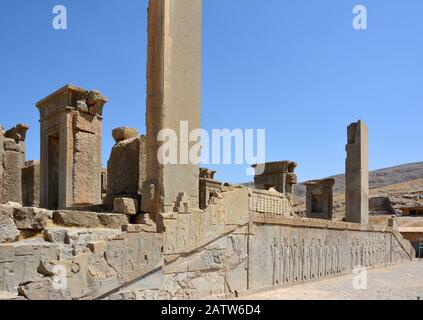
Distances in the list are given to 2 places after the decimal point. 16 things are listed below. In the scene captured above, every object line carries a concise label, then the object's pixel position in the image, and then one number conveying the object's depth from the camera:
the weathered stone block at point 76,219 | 6.92
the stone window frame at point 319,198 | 25.34
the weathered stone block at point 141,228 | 6.32
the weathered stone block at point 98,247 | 5.80
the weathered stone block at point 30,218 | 6.46
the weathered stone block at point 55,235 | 6.27
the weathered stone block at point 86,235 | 6.41
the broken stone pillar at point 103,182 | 14.78
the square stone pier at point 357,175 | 15.48
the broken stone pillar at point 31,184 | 13.45
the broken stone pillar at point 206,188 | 11.49
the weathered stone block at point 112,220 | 7.31
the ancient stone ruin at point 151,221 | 5.90
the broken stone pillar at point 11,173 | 9.93
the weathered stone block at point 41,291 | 4.89
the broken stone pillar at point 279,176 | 22.83
